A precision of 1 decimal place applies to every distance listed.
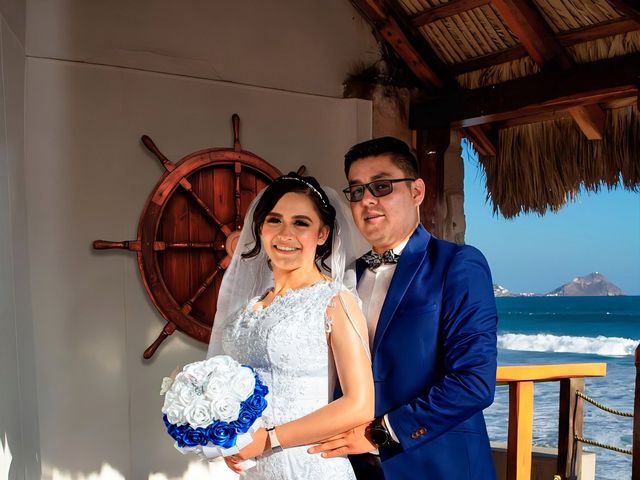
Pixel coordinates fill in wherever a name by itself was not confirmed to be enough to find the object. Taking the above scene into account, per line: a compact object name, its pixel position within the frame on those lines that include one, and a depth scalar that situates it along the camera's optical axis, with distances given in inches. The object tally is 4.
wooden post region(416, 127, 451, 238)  193.5
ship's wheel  159.0
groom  78.7
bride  81.1
